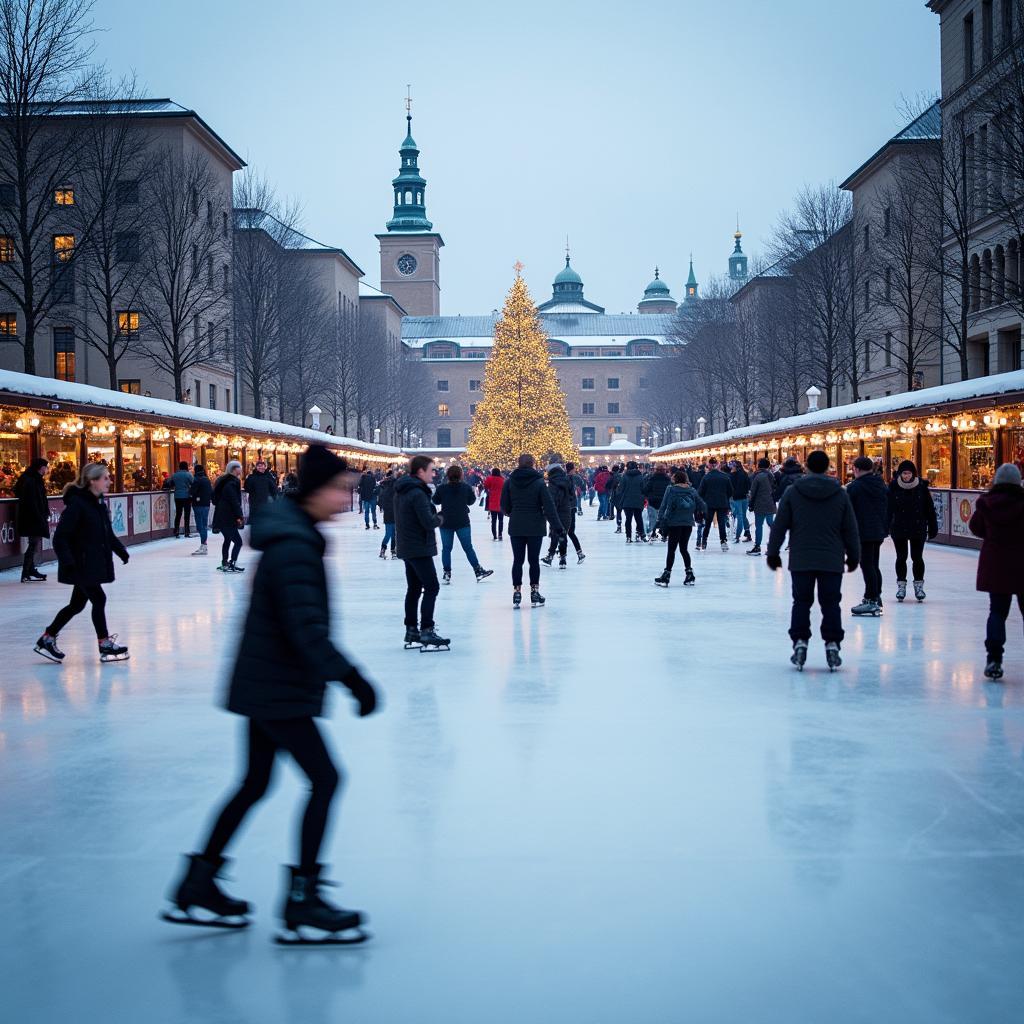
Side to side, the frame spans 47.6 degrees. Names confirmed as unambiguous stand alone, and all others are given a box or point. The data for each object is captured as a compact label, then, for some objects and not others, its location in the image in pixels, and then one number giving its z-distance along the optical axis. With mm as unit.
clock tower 110312
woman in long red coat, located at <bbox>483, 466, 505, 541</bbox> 24312
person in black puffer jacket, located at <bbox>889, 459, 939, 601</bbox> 11680
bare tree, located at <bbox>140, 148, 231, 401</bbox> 36531
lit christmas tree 51875
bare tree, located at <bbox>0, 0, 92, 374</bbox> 25016
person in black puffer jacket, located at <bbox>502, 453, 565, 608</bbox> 12078
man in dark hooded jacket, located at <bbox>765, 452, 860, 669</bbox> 8281
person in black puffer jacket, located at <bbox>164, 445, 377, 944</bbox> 3475
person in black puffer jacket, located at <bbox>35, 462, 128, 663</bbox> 8383
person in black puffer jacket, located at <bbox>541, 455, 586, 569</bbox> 16911
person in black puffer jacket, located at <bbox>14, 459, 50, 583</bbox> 15492
